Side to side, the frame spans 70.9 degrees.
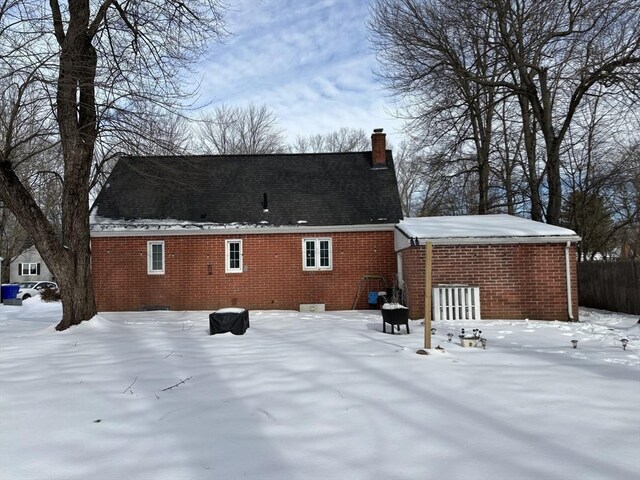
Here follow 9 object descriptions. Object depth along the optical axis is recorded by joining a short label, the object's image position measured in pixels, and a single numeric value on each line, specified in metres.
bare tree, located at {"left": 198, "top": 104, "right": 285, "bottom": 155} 40.41
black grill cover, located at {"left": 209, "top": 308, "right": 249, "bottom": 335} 9.88
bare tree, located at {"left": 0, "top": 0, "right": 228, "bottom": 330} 9.86
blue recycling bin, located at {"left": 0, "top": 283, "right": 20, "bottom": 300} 21.05
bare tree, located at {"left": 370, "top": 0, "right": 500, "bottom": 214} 17.12
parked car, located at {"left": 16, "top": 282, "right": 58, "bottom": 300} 27.76
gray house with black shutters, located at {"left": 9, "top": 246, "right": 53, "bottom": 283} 53.71
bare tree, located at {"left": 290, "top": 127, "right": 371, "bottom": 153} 45.38
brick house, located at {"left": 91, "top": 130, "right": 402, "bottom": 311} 15.70
